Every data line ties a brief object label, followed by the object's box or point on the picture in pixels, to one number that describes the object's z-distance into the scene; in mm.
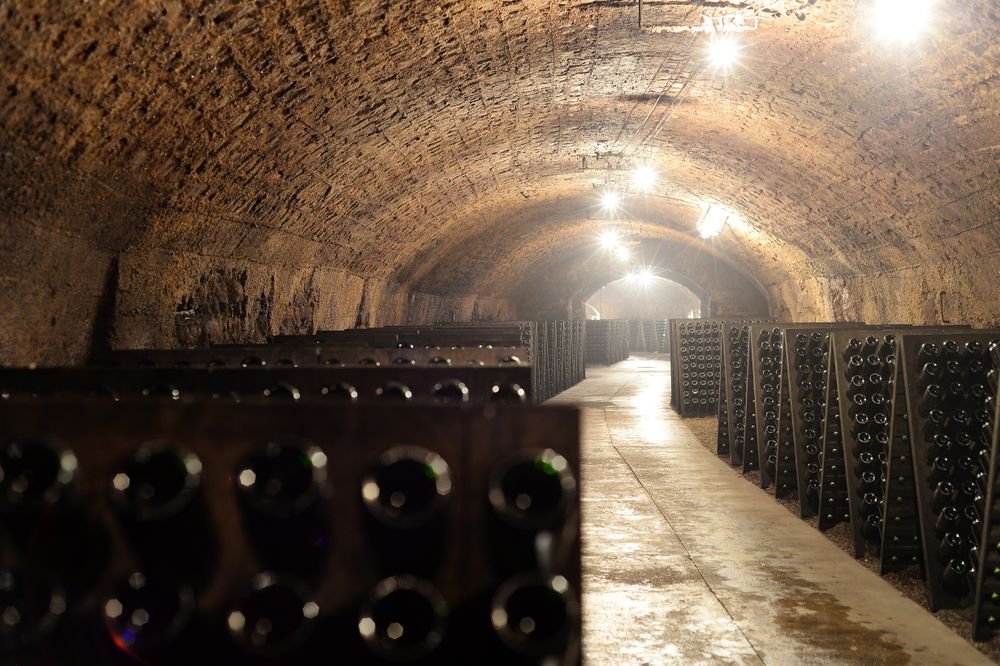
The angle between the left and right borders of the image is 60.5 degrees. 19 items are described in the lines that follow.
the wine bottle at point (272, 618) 1603
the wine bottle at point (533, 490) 1544
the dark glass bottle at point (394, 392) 2922
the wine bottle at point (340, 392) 2904
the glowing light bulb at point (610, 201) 13316
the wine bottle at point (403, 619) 1555
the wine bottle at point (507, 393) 2871
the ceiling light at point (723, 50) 5668
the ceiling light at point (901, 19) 4578
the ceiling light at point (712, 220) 12711
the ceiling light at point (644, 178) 11141
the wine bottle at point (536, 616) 1477
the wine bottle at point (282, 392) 2824
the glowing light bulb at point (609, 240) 18328
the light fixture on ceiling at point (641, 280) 40719
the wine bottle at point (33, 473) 1633
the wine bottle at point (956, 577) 3945
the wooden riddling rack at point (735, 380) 7695
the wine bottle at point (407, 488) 1573
